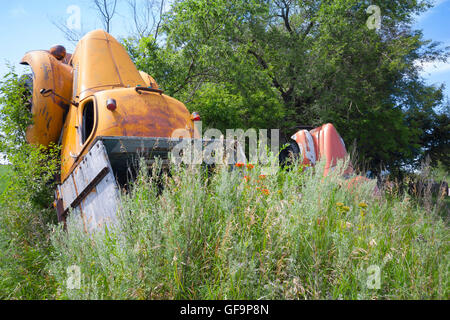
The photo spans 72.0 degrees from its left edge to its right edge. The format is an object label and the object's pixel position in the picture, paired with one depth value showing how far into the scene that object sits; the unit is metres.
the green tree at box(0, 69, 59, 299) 3.00
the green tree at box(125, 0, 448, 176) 10.87
